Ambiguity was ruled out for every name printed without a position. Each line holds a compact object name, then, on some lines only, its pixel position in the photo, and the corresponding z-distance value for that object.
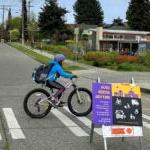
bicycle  12.35
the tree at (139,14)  104.44
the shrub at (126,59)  36.03
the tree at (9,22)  148.25
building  80.06
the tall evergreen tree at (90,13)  125.44
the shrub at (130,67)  32.06
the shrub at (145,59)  35.53
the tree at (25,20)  107.59
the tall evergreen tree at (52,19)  87.50
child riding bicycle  12.33
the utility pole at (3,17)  149.00
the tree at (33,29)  95.61
